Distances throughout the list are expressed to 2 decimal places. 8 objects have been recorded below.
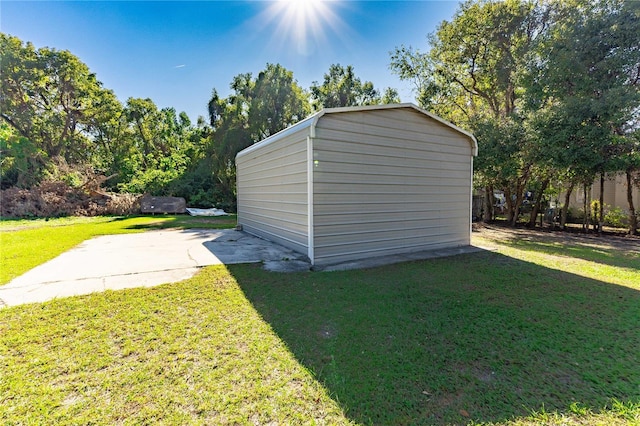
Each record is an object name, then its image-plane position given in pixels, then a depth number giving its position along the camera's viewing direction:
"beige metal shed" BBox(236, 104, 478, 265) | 4.95
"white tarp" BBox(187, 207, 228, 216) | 14.45
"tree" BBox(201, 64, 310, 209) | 14.78
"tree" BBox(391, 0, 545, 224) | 10.18
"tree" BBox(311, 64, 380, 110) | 16.98
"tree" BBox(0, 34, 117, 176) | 15.22
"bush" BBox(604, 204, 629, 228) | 10.38
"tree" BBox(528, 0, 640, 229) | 7.54
